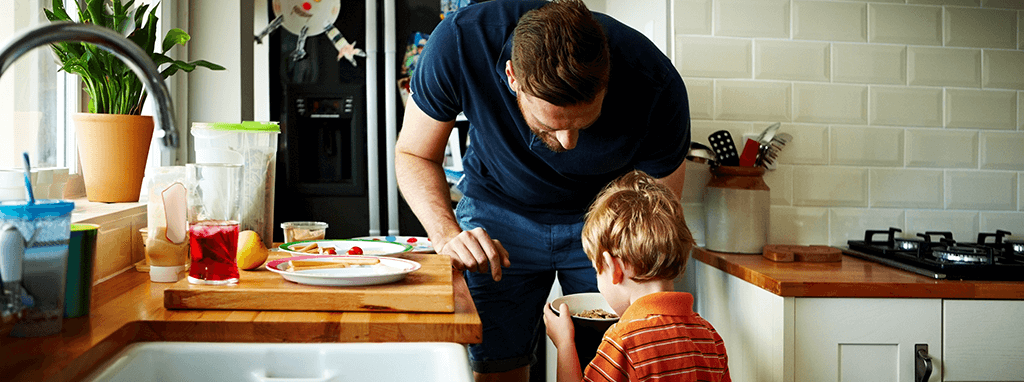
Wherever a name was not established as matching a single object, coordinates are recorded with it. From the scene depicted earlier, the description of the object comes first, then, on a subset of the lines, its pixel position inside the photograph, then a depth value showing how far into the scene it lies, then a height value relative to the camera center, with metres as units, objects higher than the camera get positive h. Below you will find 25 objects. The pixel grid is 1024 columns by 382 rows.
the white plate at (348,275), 1.00 -0.13
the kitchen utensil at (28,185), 0.77 +0.00
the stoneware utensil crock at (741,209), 1.87 -0.07
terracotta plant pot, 1.29 +0.06
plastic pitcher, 1.39 +0.06
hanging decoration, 2.26 +0.53
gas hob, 1.55 -0.18
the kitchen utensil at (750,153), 1.89 +0.08
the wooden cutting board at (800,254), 1.75 -0.18
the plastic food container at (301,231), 1.60 -0.11
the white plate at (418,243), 1.47 -0.13
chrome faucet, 0.53 +0.11
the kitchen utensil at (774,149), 1.91 +0.09
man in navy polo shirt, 1.17 +0.09
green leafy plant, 1.27 +0.23
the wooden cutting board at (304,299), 0.94 -0.15
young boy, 1.13 -0.20
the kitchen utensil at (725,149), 1.95 +0.09
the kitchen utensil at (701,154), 1.85 +0.07
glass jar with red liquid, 1.03 -0.09
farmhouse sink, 0.86 -0.22
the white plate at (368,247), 1.37 -0.13
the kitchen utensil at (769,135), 1.93 +0.13
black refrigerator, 2.26 +0.21
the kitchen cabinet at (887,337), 1.52 -0.34
